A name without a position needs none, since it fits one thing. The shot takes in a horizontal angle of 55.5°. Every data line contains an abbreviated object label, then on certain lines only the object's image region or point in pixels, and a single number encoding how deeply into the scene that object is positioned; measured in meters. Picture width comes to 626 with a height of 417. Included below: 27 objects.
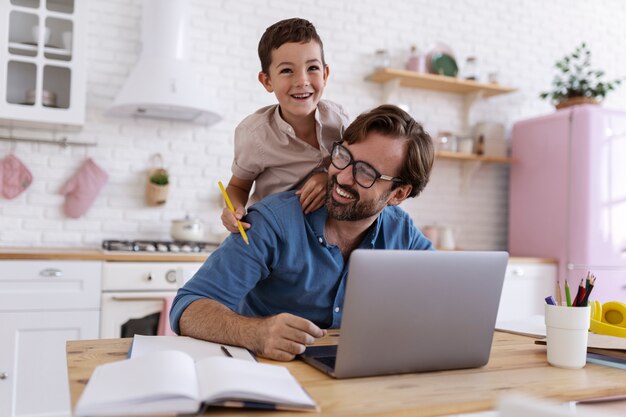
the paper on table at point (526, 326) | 1.63
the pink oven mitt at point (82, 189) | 3.49
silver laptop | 1.04
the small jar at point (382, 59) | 4.20
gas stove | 3.16
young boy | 1.83
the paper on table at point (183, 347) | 1.15
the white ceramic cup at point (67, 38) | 3.31
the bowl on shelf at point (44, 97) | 3.22
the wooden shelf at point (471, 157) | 4.29
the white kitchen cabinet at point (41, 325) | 2.81
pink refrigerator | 3.98
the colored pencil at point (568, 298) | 1.24
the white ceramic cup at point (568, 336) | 1.21
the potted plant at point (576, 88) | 4.32
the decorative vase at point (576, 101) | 4.30
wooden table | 0.92
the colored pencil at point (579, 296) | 1.22
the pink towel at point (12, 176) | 3.35
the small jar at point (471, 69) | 4.43
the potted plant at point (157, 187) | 3.61
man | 1.55
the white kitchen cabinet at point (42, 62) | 3.17
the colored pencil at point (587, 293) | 1.21
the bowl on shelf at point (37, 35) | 3.24
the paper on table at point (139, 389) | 0.79
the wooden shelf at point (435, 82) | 4.16
